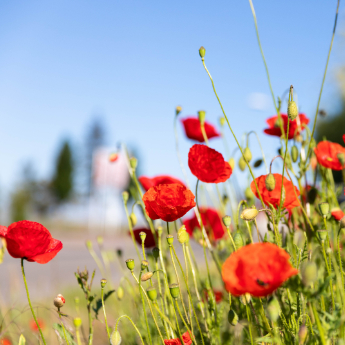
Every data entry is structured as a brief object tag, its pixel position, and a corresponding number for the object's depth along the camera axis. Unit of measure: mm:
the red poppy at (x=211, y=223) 1097
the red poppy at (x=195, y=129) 1128
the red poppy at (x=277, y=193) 654
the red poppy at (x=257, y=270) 383
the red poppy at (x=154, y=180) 932
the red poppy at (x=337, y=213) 669
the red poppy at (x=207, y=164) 672
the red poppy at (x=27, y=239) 573
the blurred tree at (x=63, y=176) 24547
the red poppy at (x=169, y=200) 587
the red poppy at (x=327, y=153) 803
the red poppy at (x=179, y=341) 581
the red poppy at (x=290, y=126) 886
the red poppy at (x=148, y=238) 926
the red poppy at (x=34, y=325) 1237
